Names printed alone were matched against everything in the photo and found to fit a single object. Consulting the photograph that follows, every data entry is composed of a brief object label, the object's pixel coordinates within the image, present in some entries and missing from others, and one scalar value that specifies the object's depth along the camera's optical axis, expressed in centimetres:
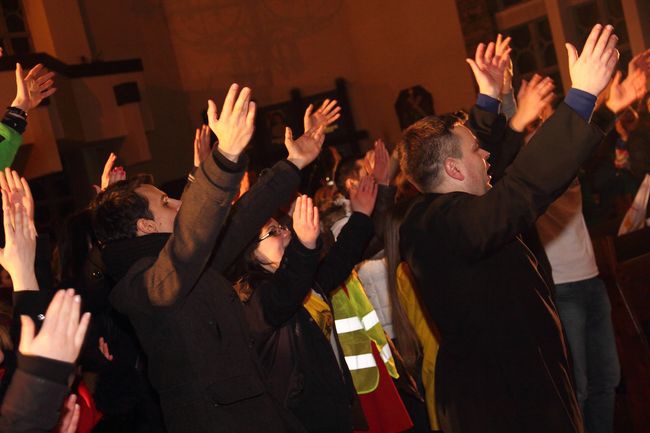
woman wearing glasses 307
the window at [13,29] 1039
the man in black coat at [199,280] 233
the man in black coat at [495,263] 234
